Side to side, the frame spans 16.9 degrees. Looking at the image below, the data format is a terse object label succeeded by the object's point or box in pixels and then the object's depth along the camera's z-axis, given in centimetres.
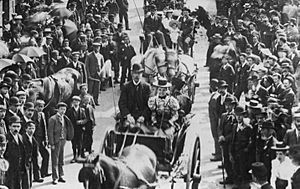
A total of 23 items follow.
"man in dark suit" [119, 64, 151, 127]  1291
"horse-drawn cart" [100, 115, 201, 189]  1193
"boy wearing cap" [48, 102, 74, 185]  1306
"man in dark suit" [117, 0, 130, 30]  1517
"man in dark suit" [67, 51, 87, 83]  1438
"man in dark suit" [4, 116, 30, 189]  1256
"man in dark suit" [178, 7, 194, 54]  1558
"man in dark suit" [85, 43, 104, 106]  1408
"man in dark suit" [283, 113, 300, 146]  1261
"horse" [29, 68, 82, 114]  1373
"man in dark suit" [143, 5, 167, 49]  1536
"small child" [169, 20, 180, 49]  1553
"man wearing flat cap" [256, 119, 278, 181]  1264
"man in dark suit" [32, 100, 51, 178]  1304
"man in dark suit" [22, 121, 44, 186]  1264
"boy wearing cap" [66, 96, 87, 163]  1327
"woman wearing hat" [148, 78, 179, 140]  1226
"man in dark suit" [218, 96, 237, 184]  1298
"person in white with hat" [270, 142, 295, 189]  1226
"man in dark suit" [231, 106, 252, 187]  1281
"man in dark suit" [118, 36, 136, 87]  1446
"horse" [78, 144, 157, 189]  1072
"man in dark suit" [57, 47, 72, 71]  1444
